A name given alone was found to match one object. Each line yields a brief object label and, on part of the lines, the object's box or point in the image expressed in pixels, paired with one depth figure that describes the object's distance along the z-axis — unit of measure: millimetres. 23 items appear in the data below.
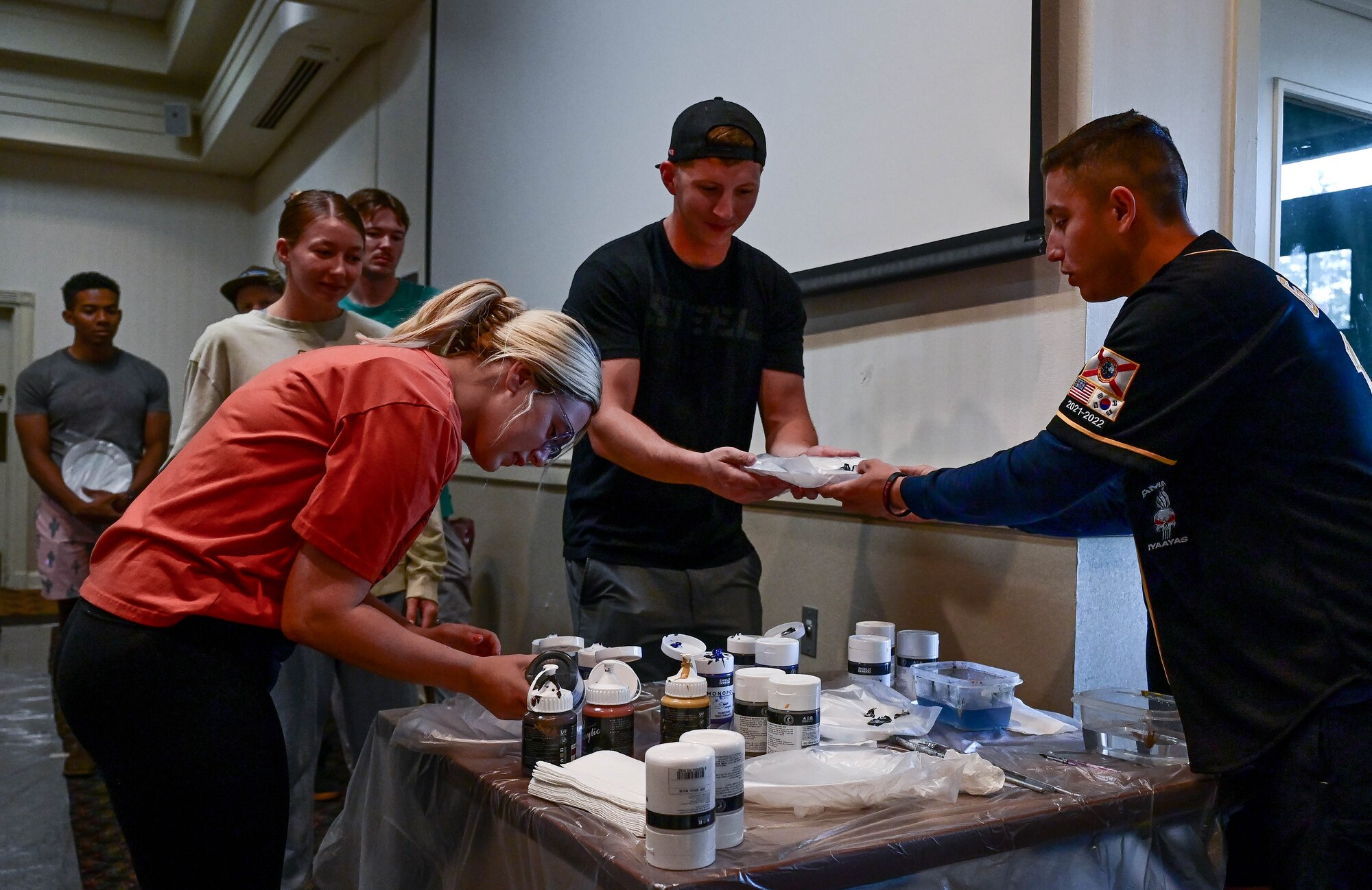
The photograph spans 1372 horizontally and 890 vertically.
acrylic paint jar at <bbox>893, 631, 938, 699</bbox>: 1710
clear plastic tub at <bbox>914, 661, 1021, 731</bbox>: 1495
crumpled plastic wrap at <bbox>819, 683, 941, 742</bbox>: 1430
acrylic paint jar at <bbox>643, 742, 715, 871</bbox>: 966
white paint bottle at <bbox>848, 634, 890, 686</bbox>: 1662
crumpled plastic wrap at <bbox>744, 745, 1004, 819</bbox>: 1159
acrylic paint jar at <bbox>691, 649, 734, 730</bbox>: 1435
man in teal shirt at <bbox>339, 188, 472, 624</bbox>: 3123
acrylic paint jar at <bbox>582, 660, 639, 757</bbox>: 1287
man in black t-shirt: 1920
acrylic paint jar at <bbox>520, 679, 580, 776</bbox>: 1216
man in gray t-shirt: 3949
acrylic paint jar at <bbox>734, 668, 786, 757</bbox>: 1379
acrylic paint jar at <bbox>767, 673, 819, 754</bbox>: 1321
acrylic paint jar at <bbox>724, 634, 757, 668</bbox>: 1581
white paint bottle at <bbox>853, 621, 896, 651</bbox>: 1779
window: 2150
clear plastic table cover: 1036
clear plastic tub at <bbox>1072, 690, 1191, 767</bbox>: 1396
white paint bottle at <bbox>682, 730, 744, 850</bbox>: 1023
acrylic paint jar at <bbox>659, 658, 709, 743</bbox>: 1262
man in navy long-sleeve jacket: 1197
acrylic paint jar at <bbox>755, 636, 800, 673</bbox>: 1502
